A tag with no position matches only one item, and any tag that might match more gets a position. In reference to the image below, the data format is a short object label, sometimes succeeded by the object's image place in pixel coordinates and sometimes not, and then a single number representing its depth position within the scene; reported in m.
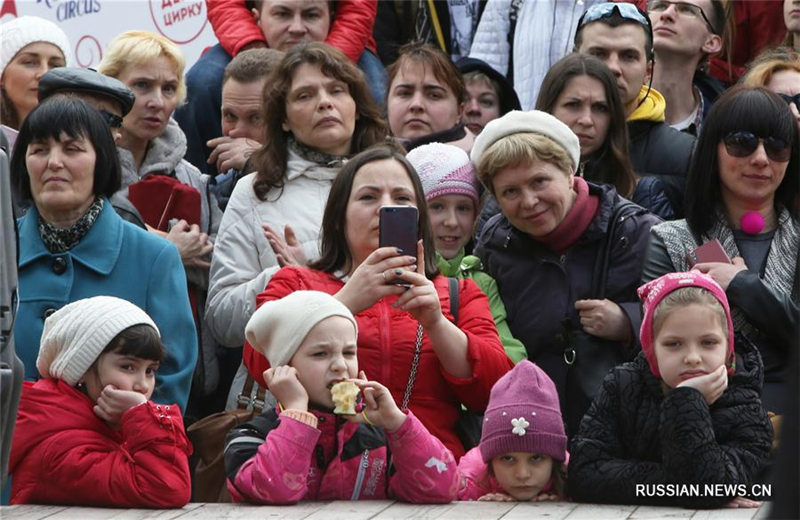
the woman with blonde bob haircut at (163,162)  13.18
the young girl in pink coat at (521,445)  9.77
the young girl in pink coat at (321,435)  9.30
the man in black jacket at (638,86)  13.53
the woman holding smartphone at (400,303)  10.34
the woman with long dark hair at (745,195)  11.67
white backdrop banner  18.83
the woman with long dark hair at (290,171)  12.31
